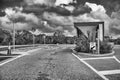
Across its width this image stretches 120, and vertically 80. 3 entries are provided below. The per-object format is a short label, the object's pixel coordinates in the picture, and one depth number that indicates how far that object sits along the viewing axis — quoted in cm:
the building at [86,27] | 2002
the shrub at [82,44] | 1301
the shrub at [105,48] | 1245
